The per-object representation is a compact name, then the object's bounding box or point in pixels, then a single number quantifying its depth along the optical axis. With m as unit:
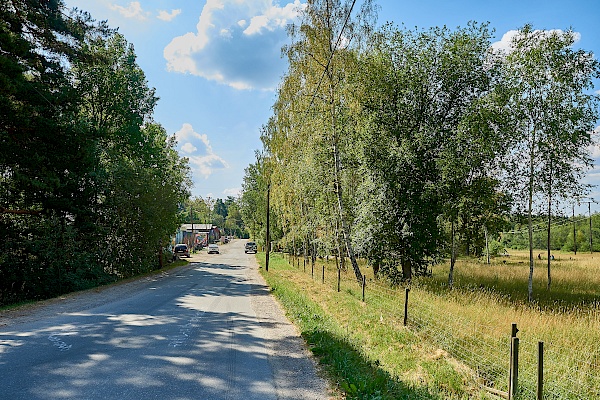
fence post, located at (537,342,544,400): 4.48
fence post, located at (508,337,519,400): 4.90
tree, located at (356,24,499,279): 16.66
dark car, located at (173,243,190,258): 43.10
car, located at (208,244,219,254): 56.97
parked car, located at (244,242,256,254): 61.81
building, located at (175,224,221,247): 67.12
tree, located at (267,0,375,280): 17.02
